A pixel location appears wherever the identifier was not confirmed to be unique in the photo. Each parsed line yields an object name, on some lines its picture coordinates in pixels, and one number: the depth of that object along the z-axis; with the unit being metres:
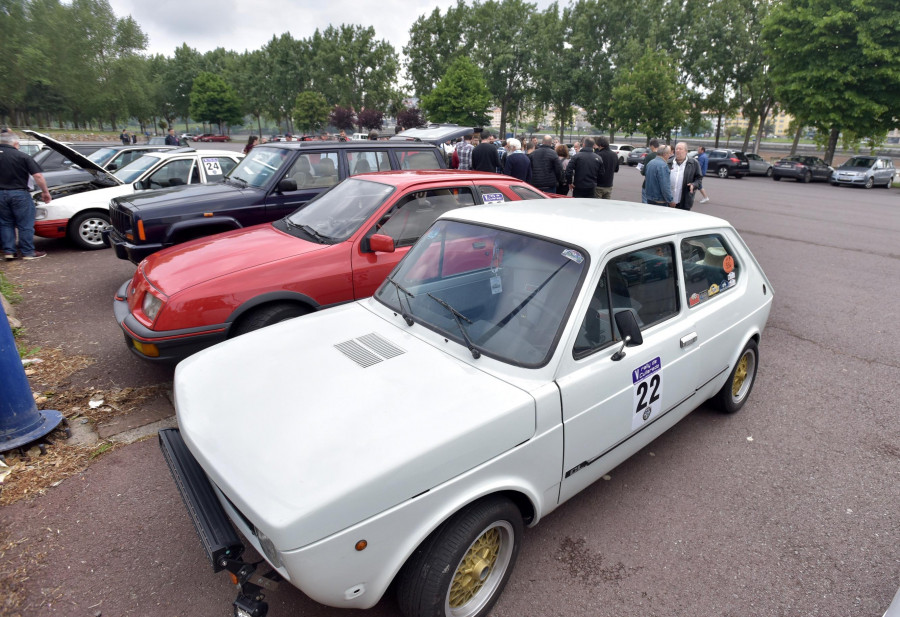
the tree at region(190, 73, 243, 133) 68.62
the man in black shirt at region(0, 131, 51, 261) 7.45
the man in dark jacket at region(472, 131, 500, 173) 10.69
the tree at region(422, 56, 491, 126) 49.60
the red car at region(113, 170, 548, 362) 3.76
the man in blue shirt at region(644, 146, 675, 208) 8.18
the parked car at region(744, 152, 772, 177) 28.91
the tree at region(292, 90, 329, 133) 63.03
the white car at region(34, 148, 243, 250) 8.48
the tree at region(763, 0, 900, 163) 24.39
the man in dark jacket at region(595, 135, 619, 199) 9.36
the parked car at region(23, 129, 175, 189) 7.58
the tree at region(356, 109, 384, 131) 59.62
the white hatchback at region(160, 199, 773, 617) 1.81
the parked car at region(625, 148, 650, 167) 33.97
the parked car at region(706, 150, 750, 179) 27.48
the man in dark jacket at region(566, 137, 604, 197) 9.02
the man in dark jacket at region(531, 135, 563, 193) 9.34
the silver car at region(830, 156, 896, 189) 24.58
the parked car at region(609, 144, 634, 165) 36.60
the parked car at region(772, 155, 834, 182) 26.17
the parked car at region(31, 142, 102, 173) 11.90
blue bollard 3.26
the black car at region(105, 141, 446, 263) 5.66
